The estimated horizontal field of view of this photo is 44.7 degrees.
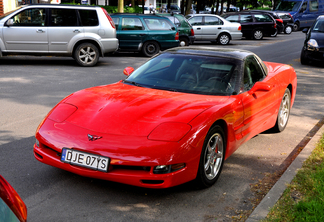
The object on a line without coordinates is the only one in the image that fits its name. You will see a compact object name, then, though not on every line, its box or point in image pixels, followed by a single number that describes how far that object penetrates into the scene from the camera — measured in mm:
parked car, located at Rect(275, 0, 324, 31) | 32375
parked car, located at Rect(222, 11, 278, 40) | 25375
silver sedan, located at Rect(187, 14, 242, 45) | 21812
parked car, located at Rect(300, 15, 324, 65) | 13570
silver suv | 12148
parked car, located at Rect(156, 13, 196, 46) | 18953
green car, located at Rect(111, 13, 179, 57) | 15711
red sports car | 3520
